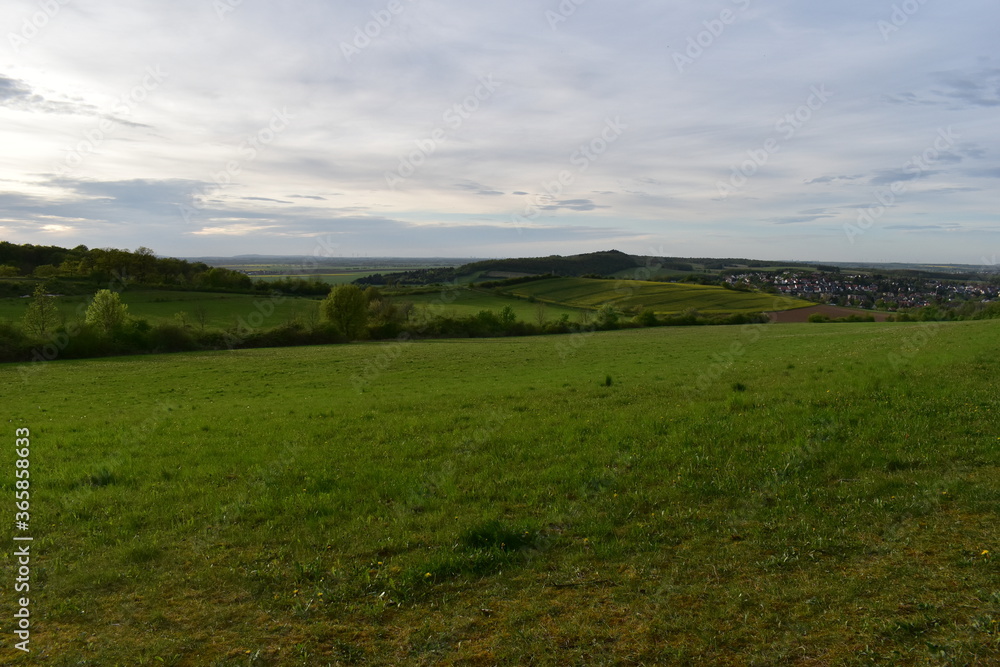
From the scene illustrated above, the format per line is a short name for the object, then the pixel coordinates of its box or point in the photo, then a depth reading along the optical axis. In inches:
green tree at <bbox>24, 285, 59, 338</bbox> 1973.4
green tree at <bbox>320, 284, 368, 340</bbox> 2694.4
